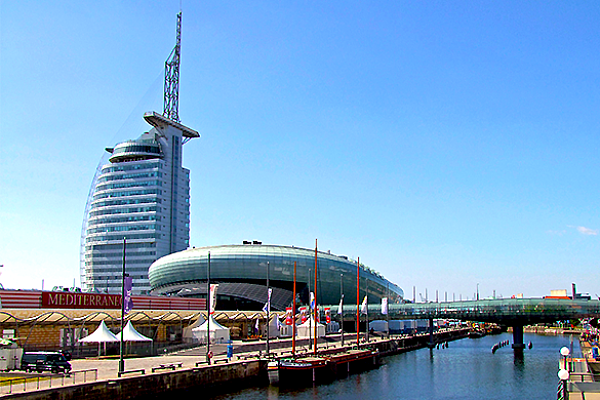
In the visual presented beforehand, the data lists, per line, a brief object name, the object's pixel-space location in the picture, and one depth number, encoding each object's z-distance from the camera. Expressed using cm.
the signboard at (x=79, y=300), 8994
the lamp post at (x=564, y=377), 2766
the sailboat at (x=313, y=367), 6631
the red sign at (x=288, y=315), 10011
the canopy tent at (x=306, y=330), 11175
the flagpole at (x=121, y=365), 5147
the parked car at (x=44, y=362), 5216
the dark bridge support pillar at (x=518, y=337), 12562
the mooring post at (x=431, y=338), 13205
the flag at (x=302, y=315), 11950
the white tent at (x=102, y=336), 6531
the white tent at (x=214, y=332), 8319
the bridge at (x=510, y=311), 12407
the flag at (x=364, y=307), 10775
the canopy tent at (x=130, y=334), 6750
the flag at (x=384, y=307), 12182
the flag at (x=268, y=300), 7966
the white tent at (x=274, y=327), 10488
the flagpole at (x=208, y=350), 6334
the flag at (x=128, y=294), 5378
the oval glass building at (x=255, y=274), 16288
